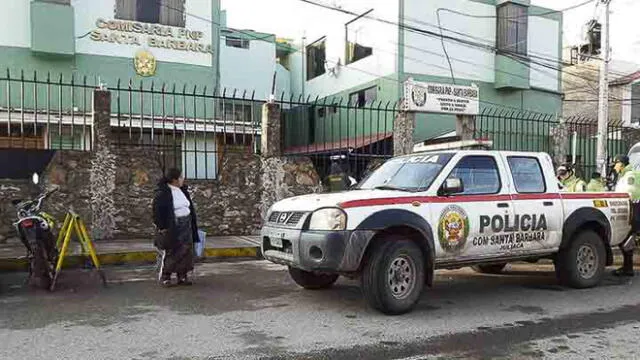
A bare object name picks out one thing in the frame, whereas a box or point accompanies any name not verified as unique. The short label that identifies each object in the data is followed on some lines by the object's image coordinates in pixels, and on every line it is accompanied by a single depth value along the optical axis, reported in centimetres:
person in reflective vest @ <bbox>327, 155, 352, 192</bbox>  1116
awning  1346
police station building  1908
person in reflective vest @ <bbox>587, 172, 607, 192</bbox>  1032
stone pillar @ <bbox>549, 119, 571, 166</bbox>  1464
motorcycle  726
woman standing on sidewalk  755
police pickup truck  586
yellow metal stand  730
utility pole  1530
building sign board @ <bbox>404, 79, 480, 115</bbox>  1284
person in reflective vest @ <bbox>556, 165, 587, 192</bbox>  1040
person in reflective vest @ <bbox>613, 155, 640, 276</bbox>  835
